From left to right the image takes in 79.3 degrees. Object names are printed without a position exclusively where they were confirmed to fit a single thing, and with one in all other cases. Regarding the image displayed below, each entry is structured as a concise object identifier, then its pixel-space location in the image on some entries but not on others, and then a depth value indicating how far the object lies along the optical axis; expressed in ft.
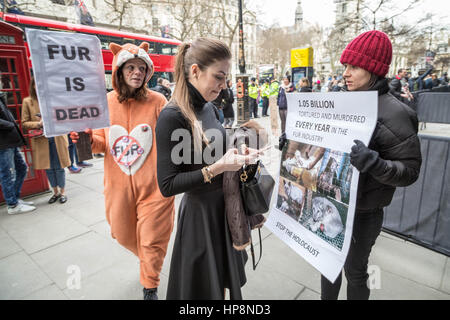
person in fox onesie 7.14
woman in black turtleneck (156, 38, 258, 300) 4.54
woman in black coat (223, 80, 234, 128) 22.02
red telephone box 14.92
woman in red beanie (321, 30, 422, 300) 4.57
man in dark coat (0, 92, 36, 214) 12.61
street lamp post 38.00
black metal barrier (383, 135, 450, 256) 9.36
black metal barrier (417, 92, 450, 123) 33.70
